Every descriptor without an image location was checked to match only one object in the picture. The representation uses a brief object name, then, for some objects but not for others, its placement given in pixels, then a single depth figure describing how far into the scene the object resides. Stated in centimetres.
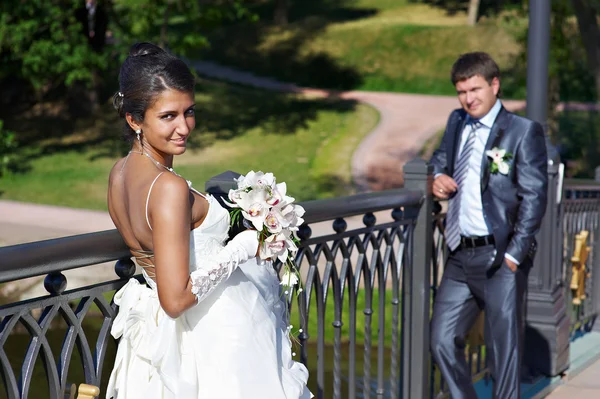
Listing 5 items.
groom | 461
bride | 287
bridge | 269
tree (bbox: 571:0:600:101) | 1622
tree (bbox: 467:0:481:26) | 3556
